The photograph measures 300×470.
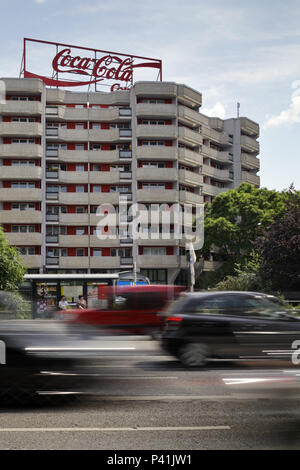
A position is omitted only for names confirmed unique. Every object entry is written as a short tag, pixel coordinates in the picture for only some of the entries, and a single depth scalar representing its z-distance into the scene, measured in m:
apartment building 59.16
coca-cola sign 61.91
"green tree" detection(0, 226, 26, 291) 34.24
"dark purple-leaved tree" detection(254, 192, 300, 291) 33.53
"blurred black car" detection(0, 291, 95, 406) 8.07
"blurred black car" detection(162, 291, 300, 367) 10.52
